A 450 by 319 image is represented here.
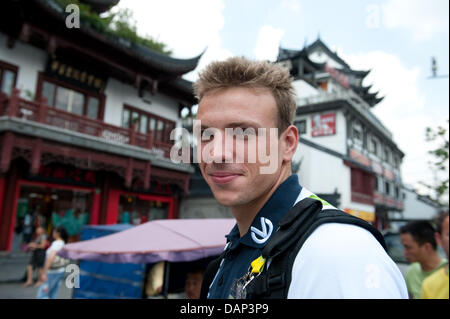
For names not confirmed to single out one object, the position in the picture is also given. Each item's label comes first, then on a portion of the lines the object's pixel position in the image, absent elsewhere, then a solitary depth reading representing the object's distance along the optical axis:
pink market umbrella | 4.57
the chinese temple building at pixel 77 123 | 9.44
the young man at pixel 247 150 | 1.13
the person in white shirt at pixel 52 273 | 6.03
